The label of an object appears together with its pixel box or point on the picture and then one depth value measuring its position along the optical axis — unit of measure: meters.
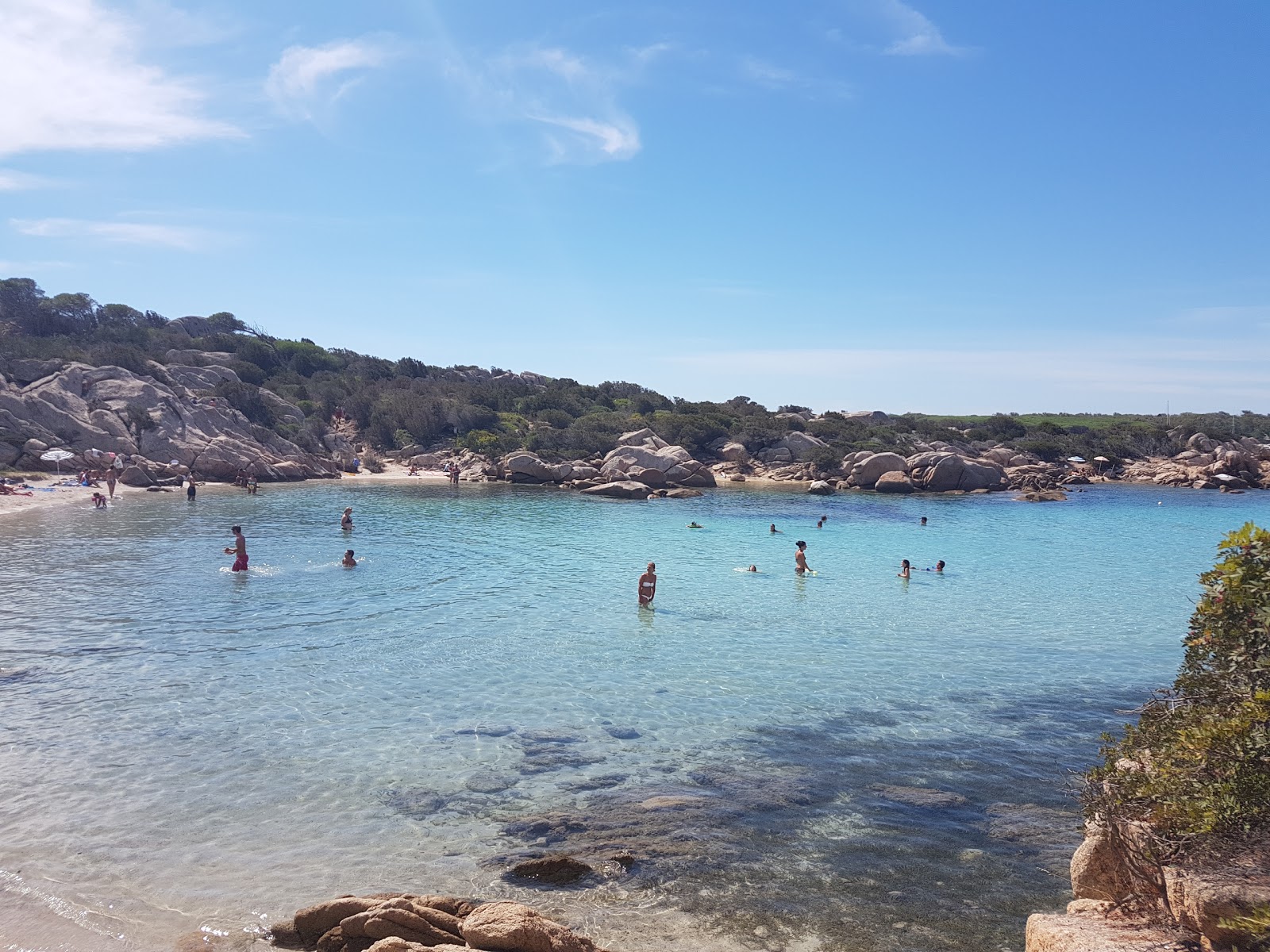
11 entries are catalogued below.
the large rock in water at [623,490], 46.56
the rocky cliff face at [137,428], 45.97
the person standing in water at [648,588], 20.03
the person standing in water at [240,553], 22.75
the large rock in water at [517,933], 5.54
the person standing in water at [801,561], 25.31
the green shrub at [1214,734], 4.61
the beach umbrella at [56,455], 42.28
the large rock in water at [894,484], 51.78
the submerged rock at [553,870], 7.53
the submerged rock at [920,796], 9.42
